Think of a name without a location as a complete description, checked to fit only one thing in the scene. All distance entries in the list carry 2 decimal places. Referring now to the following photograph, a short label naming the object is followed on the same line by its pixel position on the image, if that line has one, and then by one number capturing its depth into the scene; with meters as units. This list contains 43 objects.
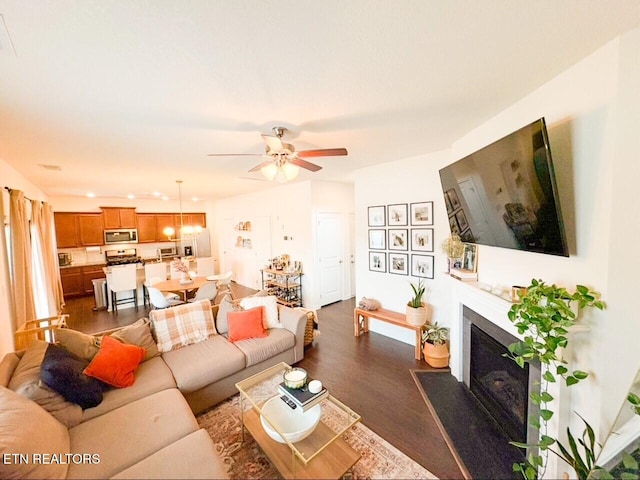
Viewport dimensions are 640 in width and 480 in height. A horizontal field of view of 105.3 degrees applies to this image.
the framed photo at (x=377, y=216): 3.72
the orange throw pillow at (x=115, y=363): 1.95
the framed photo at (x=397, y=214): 3.49
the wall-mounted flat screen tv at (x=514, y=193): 1.37
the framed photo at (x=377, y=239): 3.74
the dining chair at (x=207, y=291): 4.12
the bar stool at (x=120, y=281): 4.89
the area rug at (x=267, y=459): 1.67
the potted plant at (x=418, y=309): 3.08
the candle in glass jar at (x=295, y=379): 1.87
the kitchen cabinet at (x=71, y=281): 6.00
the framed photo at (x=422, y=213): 3.21
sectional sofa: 1.29
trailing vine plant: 1.30
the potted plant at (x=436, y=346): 2.86
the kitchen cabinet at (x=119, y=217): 6.66
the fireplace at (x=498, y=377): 1.76
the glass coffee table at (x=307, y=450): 1.50
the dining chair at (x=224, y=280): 5.07
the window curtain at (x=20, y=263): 2.69
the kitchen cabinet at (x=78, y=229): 6.12
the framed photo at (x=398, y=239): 3.51
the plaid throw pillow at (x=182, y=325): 2.58
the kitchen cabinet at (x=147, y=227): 7.15
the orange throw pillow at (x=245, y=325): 2.78
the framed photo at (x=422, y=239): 3.26
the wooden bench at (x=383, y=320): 3.07
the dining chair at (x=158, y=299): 4.00
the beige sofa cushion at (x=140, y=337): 2.35
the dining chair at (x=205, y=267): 6.12
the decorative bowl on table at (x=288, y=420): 1.62
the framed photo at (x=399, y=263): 3.53
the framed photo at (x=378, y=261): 3.77
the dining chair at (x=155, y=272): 5.16
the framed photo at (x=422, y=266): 3.27
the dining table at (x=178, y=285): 4.28
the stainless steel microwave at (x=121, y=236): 6.65
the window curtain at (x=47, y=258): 3.79
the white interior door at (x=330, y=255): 4.96
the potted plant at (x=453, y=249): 2.74
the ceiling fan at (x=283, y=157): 2.11
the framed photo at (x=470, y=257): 2.48
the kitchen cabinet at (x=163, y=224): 7.42
